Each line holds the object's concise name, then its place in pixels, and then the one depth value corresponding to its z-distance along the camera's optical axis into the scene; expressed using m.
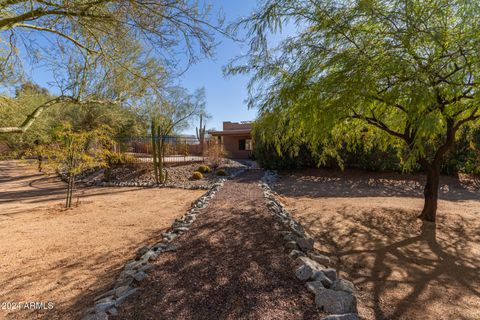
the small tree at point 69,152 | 5.82
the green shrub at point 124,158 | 9.53
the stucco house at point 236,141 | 19.42
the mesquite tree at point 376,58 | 2.32
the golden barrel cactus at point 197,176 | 10.37
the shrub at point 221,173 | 10.74
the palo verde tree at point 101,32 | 2.49
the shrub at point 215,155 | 12.99
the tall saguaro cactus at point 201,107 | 14.94
